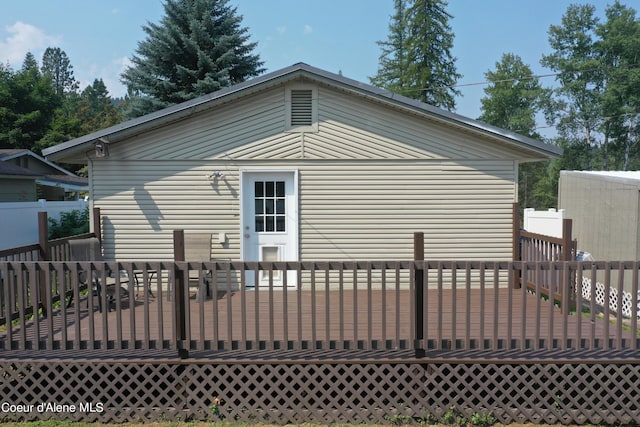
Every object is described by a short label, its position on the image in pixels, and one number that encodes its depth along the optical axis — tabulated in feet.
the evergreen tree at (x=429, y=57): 89.15
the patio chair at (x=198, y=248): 23.04
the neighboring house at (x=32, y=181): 50.31
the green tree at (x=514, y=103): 104.17
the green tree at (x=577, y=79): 95.25
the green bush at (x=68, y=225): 48.62
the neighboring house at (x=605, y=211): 29.35
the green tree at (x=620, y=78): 90.58
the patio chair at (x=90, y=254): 20.40
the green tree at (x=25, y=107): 100.83
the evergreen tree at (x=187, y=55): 62.38
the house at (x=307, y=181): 23.25
